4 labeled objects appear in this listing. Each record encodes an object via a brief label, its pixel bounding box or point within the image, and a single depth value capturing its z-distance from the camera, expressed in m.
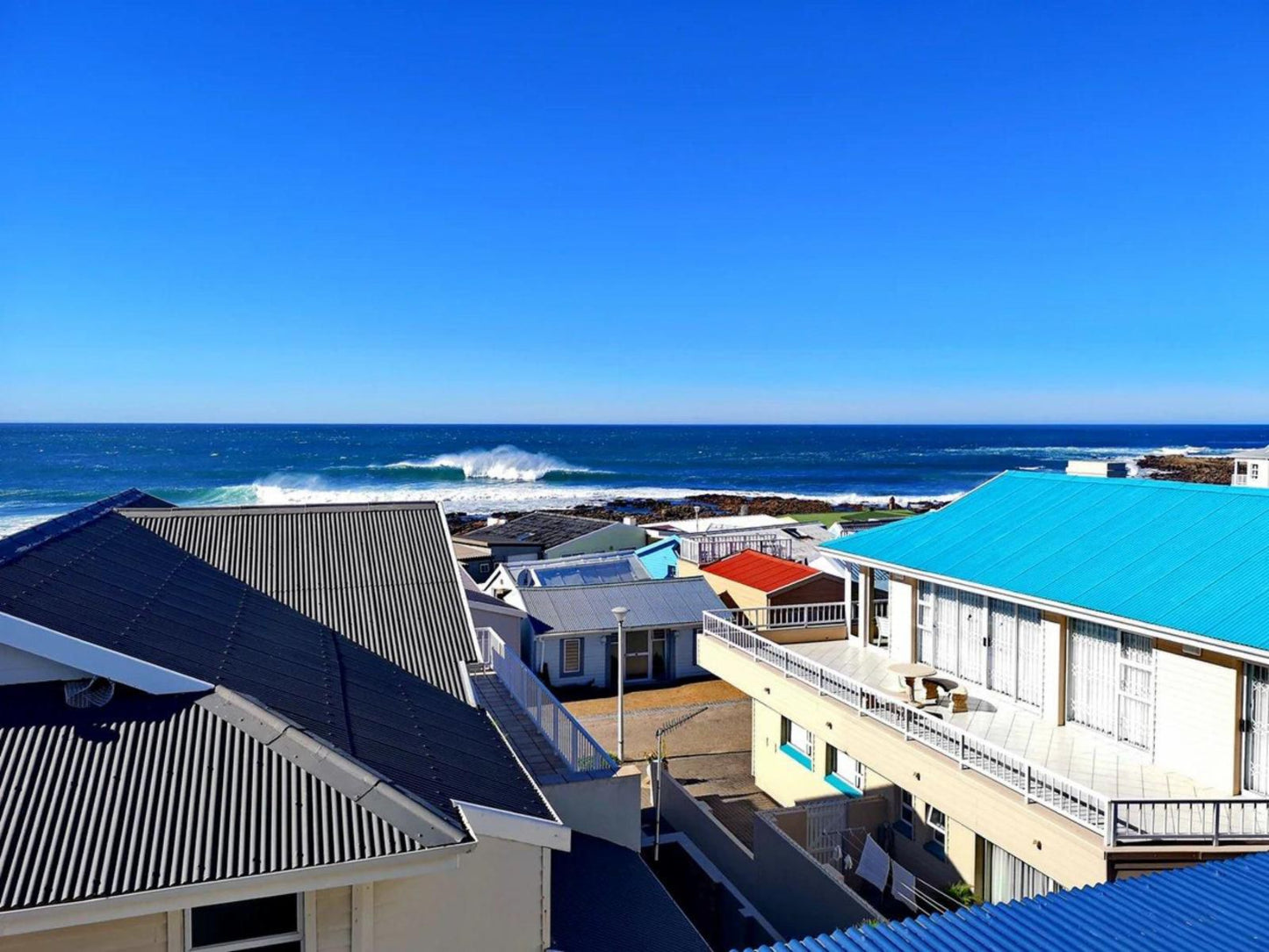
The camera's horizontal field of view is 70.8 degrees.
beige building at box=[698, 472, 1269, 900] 10.16
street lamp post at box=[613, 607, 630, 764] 17.92
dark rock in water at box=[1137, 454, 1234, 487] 83.00
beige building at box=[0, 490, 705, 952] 6.52
